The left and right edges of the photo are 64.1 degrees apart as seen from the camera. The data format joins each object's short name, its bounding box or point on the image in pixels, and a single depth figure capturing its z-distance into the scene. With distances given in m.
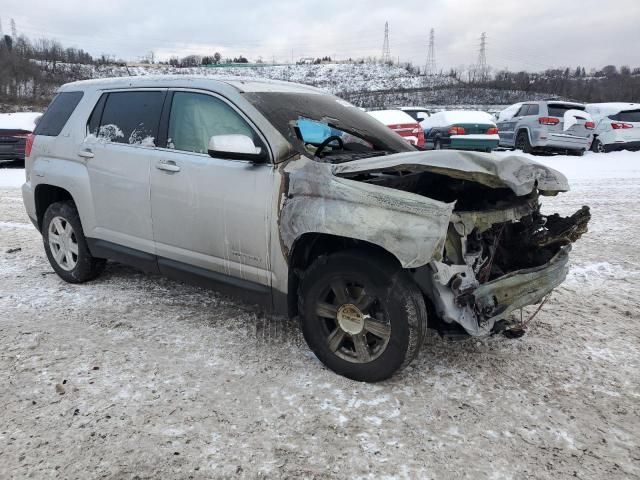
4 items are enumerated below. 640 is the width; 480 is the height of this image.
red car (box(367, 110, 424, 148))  12.52
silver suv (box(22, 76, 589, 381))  2.84
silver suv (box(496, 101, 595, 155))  14.30
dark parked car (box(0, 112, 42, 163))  13.62
